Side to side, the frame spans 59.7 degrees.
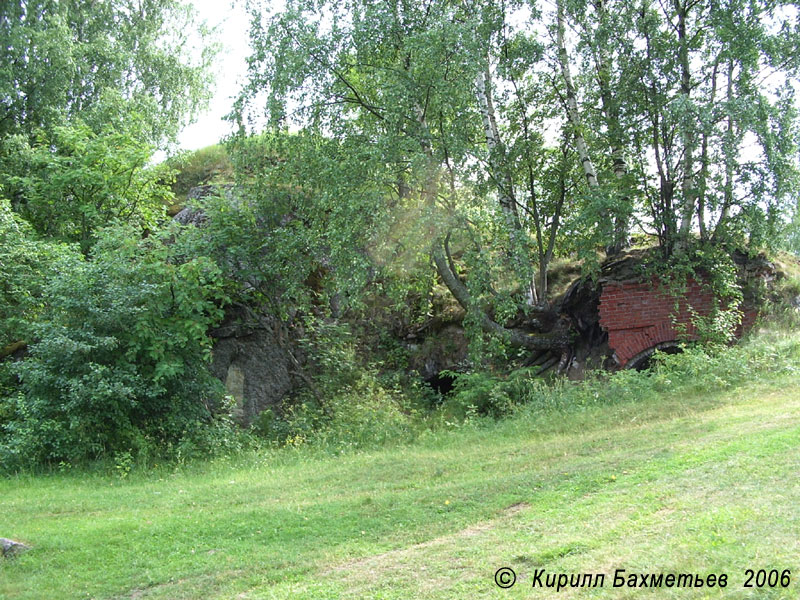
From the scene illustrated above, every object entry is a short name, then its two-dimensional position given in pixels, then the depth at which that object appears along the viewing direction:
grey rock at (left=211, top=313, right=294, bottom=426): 14.65
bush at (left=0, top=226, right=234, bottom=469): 10.62
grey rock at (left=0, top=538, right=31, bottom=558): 6.43
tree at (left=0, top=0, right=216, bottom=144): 19.69
